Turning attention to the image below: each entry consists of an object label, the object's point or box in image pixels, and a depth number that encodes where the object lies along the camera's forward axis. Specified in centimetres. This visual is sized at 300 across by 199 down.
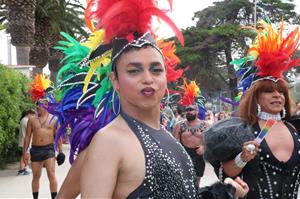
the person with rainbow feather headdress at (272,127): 314
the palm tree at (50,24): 1666
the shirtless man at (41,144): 750
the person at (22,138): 1112
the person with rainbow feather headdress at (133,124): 197
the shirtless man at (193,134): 796
